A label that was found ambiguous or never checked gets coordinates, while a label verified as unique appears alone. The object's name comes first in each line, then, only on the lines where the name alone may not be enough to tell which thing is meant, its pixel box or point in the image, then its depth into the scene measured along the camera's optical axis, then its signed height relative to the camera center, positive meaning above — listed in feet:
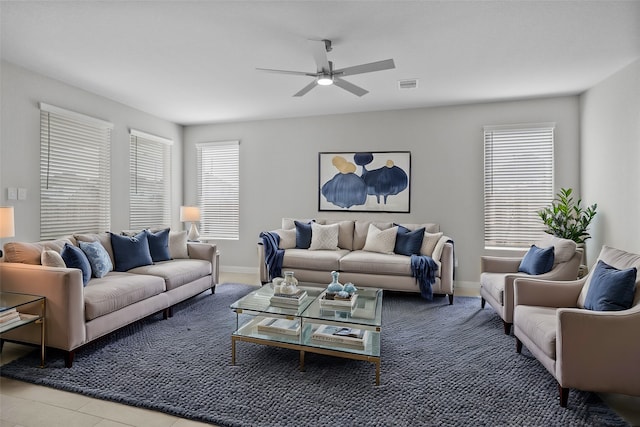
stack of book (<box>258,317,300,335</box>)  8.61 -3.06
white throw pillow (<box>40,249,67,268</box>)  9.24 -1.41
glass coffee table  7.88 -3.04
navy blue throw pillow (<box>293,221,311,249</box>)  16.78 -1.35
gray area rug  6.46 -3.88
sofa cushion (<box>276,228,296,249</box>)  16.78 -1.51
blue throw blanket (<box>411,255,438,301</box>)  13.76 -2.66
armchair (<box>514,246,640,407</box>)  6.35 -2.67
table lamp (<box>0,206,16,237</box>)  9.70 -0.42
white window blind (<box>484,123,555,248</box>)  15.66 +1.33
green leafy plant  13.64 -0.34
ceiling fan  9.25 +4.06
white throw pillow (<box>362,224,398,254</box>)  15.64 -1.46
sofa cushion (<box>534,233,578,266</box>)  10.74 -1.29
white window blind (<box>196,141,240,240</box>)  20.03 +1.16
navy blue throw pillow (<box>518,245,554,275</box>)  10.79 -1.66
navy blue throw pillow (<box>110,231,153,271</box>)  12.02 -1.61
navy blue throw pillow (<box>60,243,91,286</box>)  9.91 -1.50
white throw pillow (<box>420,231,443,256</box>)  15.02 -1.49
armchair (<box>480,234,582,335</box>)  10.19 -2.10
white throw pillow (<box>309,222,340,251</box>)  16.53 -1.39
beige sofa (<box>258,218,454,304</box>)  14.02 -2.30
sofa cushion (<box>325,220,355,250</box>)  16.97 -1.26
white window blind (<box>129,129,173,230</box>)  16.84 +1.43
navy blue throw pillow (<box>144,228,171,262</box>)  13.53 -1.51
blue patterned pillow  10.77 -1.60
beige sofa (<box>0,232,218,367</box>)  8.29 -2.41
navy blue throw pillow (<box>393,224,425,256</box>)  15.15 -1.47
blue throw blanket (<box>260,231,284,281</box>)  15.60 -2.23
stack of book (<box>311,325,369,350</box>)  7.93 -3.05
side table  7.81 -2.46
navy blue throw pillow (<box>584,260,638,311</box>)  7.01 -1.70
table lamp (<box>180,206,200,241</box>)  18.02 -0.42
